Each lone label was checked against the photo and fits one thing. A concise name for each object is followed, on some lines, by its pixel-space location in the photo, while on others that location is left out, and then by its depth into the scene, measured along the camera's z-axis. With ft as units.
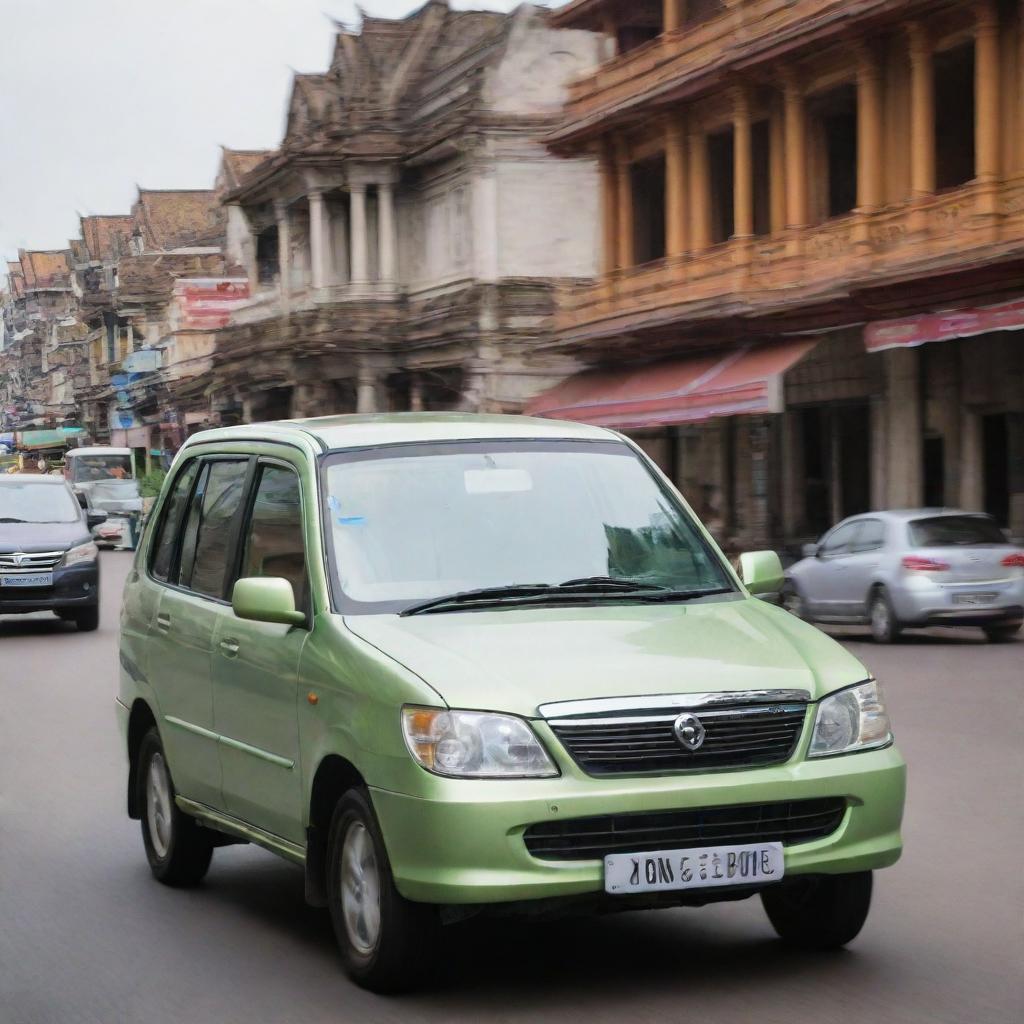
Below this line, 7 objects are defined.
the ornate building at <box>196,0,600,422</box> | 154.20
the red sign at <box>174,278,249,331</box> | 250.98
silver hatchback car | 68.28
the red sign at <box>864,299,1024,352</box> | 84.58
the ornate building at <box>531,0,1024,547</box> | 90.89
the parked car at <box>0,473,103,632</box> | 75.87
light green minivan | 17.89
